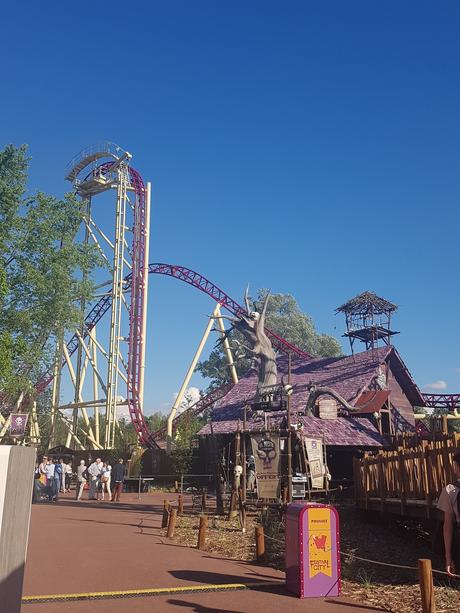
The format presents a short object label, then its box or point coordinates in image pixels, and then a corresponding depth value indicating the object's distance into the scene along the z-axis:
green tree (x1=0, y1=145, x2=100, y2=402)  28.81
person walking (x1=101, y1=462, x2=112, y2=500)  24.07
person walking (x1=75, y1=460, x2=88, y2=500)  23.64
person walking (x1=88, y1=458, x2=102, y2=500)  24.00
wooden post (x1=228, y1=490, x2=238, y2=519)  15.74
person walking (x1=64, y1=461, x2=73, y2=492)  29.86
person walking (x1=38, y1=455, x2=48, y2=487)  23.00
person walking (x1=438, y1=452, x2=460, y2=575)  7.59
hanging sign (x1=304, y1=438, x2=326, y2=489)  18.42
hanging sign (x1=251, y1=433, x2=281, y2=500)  15.78
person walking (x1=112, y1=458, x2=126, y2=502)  23.02
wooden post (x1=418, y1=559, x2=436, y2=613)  6.43
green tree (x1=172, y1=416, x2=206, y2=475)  29.67
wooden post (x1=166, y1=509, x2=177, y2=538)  13.04
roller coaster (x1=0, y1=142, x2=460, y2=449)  34.78
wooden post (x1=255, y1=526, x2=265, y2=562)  10.20
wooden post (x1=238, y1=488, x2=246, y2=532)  13.76
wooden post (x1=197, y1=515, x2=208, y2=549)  11.48
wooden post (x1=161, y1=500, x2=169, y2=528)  14.77
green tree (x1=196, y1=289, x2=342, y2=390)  56.88
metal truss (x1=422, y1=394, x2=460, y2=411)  34.09
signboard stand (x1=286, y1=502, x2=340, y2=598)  7.83
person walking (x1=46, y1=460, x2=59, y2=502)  22.70
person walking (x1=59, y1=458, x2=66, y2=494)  25.79
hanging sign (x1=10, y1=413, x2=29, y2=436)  25.66
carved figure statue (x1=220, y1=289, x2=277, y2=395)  28.77
